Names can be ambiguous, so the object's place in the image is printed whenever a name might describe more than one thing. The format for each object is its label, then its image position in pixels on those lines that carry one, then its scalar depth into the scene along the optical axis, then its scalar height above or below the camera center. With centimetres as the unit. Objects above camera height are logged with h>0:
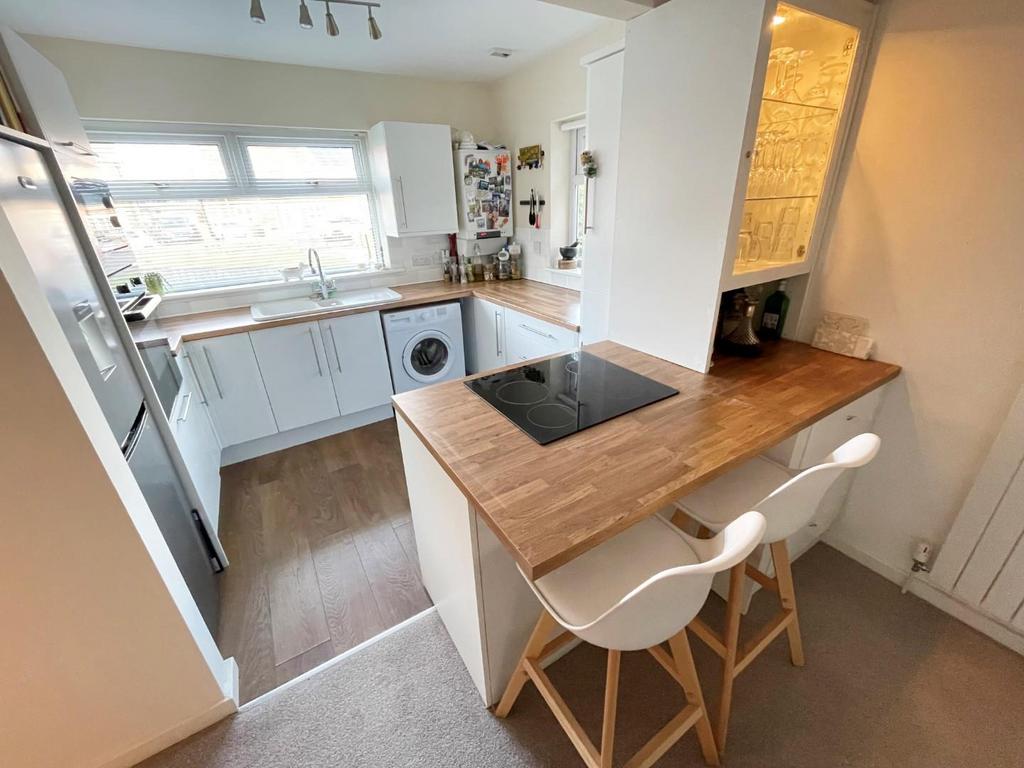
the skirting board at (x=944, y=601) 143 -144
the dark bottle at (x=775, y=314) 169 -46
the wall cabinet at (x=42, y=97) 115 +37
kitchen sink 266 -60
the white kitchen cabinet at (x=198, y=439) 179 -101
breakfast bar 85 -58
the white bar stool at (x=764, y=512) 91 -77
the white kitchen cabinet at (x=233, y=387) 237 -96
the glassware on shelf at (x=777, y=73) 135 +38
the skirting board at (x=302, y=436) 270 -145
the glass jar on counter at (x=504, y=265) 346 -47
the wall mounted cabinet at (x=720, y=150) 115 +14
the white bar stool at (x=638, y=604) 73 -79
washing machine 295 -96
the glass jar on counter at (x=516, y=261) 347 -45
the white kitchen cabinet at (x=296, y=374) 255 -96
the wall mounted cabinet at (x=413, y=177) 287 +22
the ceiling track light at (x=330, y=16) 155 +74
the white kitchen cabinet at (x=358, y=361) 275 -96
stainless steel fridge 98 -31
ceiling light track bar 178 +84
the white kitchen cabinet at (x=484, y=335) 296 -91
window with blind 252 +8
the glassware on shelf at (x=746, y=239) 152 -15
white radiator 129 -110
